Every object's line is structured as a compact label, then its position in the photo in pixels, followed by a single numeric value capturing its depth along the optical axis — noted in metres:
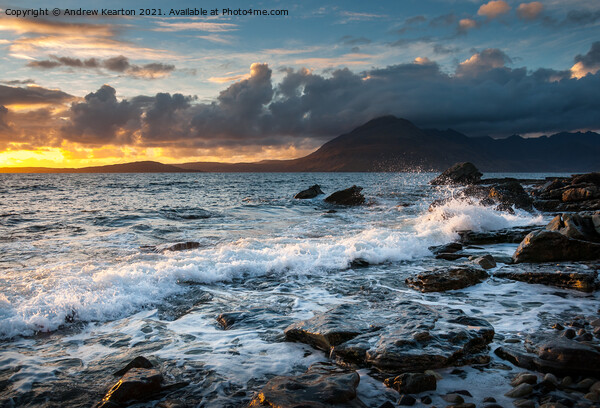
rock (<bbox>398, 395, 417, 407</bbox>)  3.61
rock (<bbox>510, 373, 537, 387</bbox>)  3.85
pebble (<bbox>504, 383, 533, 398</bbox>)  3.66
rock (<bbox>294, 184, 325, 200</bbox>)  34.09
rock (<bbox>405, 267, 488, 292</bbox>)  7.63
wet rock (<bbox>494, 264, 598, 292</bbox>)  7.25
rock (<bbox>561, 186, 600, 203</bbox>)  22.64
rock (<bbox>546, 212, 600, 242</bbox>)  10.35
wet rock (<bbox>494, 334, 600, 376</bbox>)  3.96
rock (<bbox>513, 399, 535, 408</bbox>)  3.45
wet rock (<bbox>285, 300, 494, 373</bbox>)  4.29
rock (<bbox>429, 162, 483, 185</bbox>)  50.16
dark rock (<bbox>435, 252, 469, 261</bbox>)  10.80
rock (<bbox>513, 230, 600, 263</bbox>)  9.31
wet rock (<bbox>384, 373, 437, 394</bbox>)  3.81
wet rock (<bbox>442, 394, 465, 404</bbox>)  3.59
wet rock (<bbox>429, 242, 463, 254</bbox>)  11.63
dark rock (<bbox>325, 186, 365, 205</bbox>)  29.55
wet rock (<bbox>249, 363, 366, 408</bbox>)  3.46
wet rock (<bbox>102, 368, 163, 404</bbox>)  3.79
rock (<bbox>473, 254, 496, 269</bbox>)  9.27
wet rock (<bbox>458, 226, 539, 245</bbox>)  12.91
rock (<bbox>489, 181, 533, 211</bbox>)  21.31
